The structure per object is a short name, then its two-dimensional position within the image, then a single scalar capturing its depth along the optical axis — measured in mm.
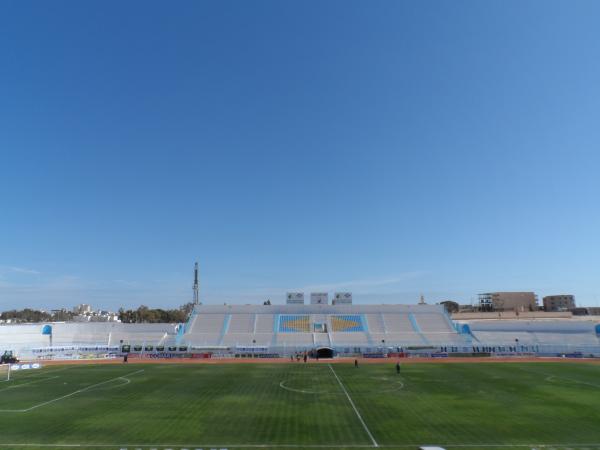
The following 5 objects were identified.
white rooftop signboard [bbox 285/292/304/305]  99562
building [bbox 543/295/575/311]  191625
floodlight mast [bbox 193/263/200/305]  141625
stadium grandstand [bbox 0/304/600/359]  70188
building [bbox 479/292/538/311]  165438
